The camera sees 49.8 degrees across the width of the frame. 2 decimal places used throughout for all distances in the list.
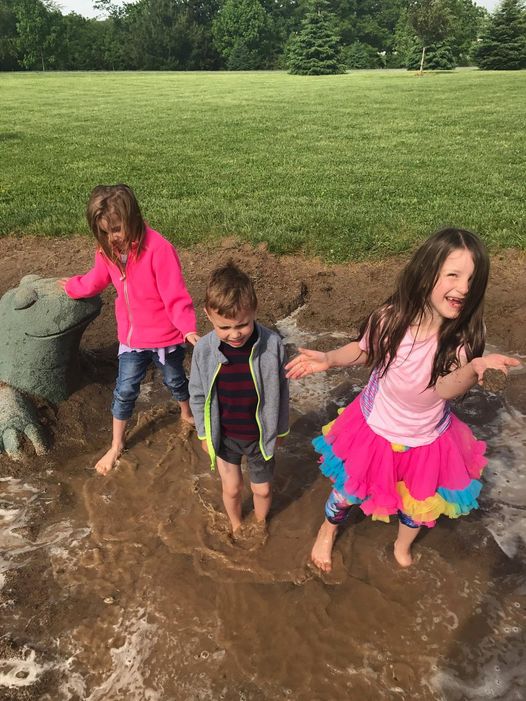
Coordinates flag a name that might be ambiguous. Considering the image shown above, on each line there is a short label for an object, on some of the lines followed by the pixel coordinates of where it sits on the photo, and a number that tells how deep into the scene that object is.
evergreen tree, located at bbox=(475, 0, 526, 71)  40.62
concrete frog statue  3.67
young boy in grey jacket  2.30
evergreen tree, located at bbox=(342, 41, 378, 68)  56.00
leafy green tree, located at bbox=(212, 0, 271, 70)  60.62
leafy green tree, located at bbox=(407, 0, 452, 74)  37.92
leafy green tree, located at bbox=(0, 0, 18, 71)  51.94
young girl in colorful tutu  2.11
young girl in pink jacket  2.99
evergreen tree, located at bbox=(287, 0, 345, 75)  45.62
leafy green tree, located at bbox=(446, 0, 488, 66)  50.41
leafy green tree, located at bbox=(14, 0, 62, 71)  53.78
